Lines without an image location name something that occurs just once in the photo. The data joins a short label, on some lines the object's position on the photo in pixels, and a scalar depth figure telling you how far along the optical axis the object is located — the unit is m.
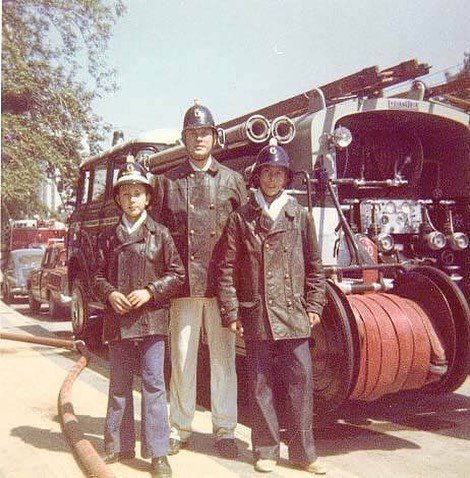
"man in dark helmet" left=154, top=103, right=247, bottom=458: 4.57
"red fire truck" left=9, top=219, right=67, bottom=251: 29.31
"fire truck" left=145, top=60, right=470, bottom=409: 5.02
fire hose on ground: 3.88
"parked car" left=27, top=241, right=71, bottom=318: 14.57
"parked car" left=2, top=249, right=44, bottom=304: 19.61
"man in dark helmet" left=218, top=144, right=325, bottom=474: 4.20
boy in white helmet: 4.14
